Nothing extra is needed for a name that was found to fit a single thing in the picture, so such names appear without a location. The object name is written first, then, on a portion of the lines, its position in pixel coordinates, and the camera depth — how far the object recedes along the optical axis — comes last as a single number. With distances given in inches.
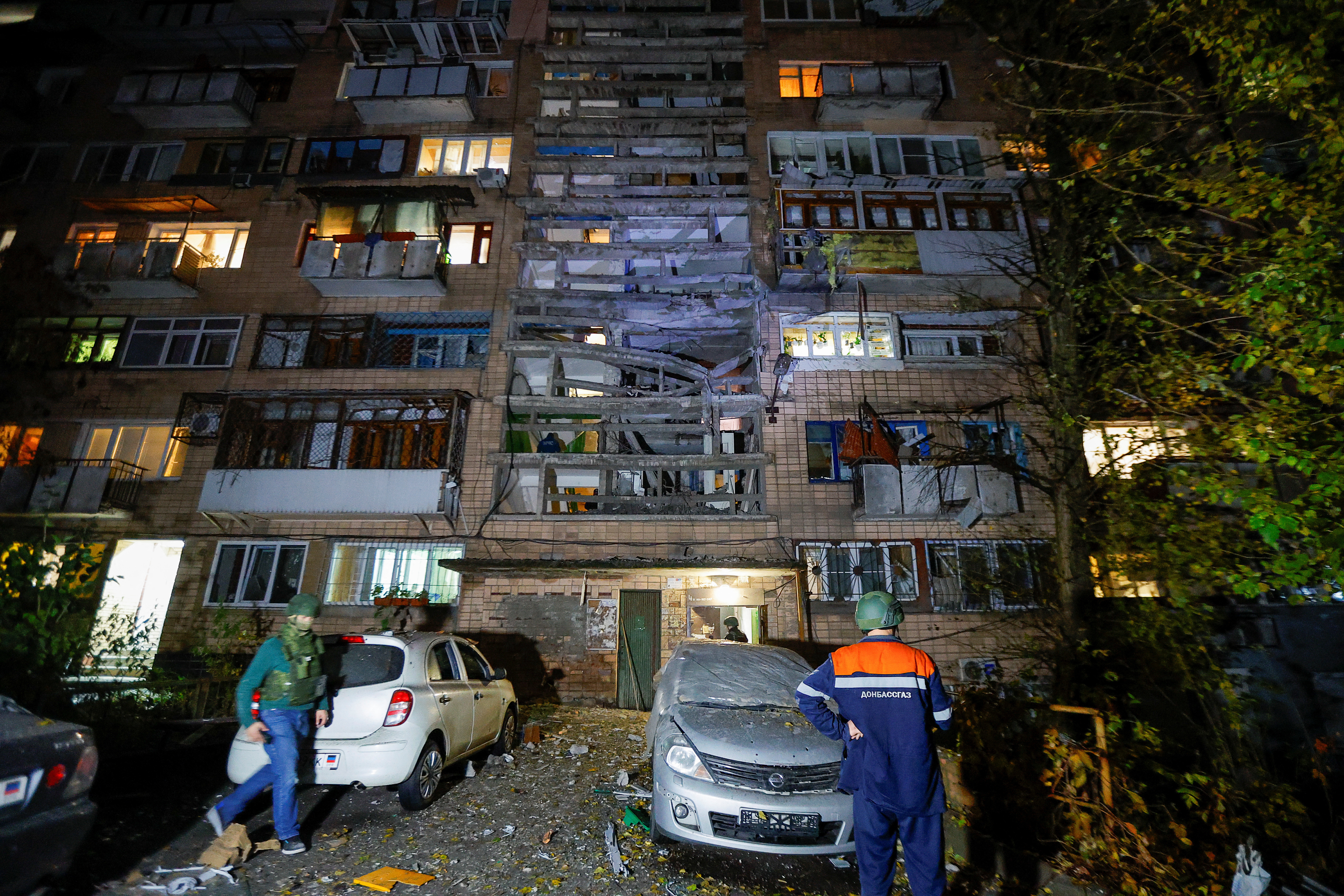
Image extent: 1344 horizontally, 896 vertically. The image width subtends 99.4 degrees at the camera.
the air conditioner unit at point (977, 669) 462.6
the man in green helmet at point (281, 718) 165.6
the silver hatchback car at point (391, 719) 186.1
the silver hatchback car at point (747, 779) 166.1
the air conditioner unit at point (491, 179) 614.5
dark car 104.3
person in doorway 410.9
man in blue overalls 132.0
